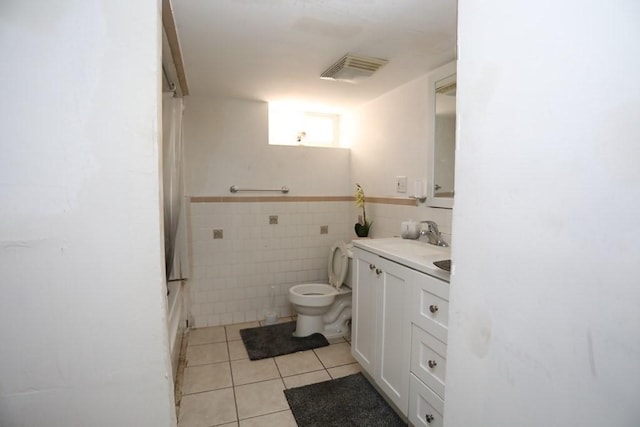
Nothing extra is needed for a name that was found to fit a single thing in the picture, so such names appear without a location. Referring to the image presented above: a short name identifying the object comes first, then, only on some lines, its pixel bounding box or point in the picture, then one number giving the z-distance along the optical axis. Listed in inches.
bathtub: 76.8
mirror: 80.0
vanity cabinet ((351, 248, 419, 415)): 65.1
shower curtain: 81.9
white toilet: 102.7
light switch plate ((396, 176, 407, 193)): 95.9
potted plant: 115.3
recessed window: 127.8
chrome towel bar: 115.5
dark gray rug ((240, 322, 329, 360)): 97.6
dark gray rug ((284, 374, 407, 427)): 68.4
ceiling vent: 76.1
